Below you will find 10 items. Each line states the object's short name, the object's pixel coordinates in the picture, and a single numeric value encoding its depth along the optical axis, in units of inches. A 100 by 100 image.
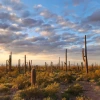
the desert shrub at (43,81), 398.2
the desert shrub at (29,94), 299.1
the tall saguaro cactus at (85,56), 627.2
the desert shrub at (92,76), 497.0
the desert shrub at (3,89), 362.9
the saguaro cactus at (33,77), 350.8
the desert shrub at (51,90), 309.1
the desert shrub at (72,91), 313.6
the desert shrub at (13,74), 689.4
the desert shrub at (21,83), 391.6
